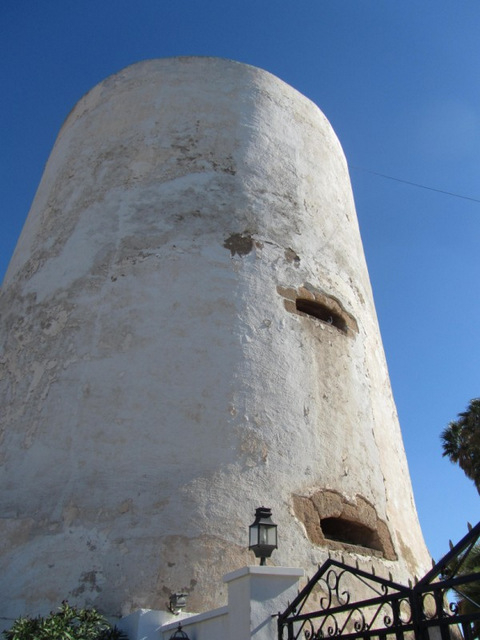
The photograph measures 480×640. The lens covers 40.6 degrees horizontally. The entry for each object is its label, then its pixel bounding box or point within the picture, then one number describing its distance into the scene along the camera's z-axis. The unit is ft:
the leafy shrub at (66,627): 17.07
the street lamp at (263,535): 15.87
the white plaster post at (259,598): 14.30
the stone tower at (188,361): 21.11
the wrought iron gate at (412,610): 10.41
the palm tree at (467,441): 58.03
